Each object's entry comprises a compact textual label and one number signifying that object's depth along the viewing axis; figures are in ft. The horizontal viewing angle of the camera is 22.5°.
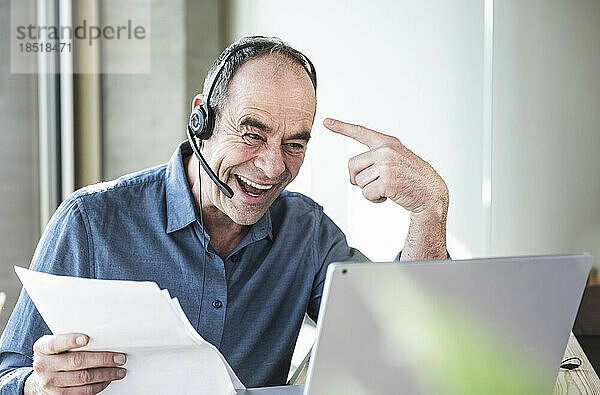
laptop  4.84
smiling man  6.08
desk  5.90
